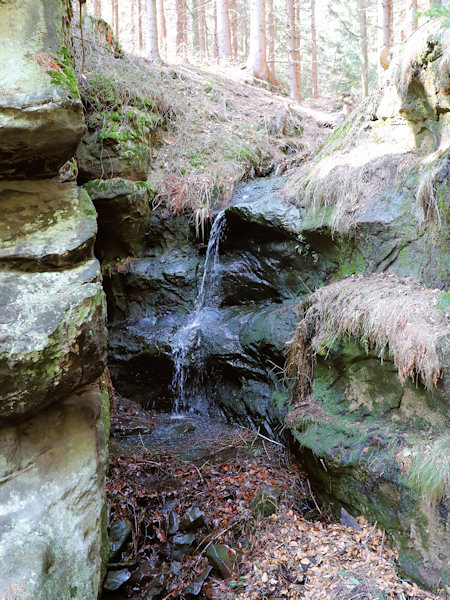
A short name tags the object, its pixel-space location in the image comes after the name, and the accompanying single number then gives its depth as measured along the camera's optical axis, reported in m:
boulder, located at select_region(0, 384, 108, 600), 2.89
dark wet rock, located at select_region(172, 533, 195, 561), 4.06
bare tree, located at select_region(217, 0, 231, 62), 13.18
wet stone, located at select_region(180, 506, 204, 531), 4.25
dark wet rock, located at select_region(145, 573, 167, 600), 3.68
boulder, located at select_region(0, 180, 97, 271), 3.32
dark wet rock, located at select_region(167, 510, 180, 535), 4.27
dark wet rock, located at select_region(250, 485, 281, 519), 4.31
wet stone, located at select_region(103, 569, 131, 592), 3.68
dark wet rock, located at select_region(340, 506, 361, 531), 4.12
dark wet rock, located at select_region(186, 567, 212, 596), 3.70
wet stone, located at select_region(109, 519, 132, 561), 4.04
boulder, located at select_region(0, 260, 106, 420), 2.77
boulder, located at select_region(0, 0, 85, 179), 3.18
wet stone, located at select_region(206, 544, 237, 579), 3.86
